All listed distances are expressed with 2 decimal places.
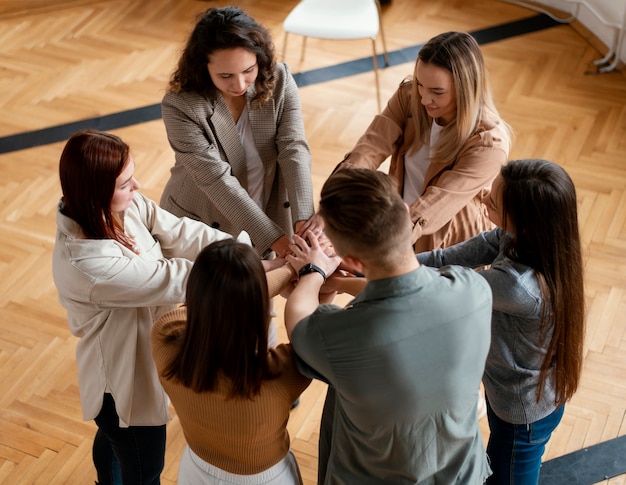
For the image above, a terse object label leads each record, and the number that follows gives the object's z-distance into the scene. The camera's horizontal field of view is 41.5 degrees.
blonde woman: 2.33
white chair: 4.46
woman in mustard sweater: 1.63
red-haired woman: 1.97
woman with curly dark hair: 2.38
